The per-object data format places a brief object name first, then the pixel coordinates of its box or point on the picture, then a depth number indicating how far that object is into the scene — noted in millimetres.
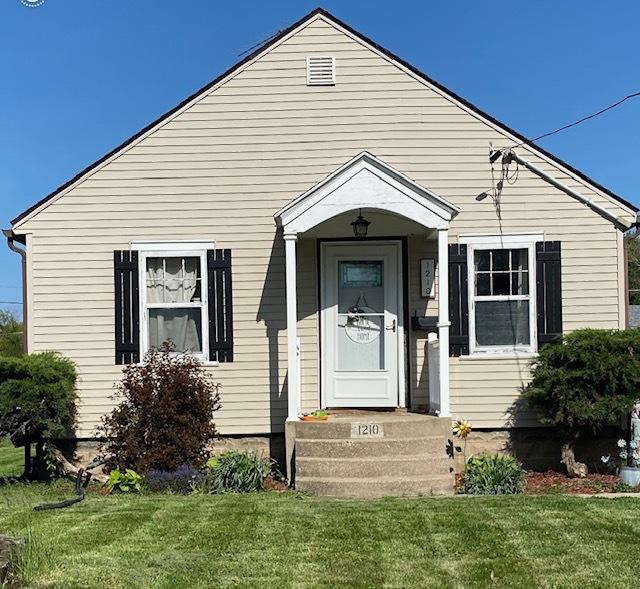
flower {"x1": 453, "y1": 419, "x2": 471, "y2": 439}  9227
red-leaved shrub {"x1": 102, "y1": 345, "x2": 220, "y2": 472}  8695
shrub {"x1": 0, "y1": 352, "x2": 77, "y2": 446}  8703
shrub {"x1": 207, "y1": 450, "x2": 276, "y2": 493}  8492
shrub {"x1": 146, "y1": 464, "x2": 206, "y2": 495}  8352
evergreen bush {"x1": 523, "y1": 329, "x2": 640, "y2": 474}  8688
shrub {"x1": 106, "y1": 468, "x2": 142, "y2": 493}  8422
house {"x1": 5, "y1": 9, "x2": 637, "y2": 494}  9820
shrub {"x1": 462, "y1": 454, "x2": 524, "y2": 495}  8266
